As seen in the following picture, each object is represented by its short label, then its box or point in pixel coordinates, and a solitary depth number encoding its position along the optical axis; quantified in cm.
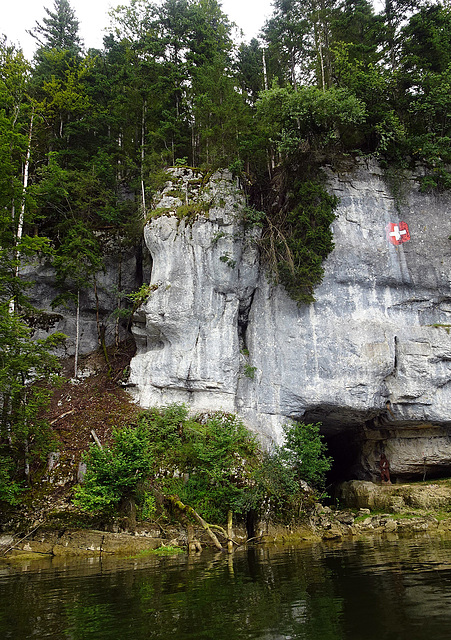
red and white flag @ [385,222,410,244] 2156
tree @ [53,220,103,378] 2092
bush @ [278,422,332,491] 1705
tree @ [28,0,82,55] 3167
